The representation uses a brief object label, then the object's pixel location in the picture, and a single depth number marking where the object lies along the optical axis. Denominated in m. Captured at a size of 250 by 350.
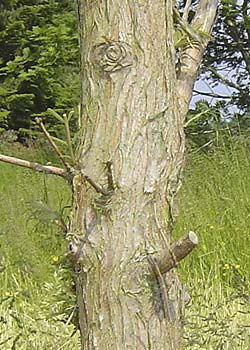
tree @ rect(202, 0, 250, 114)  9.55
